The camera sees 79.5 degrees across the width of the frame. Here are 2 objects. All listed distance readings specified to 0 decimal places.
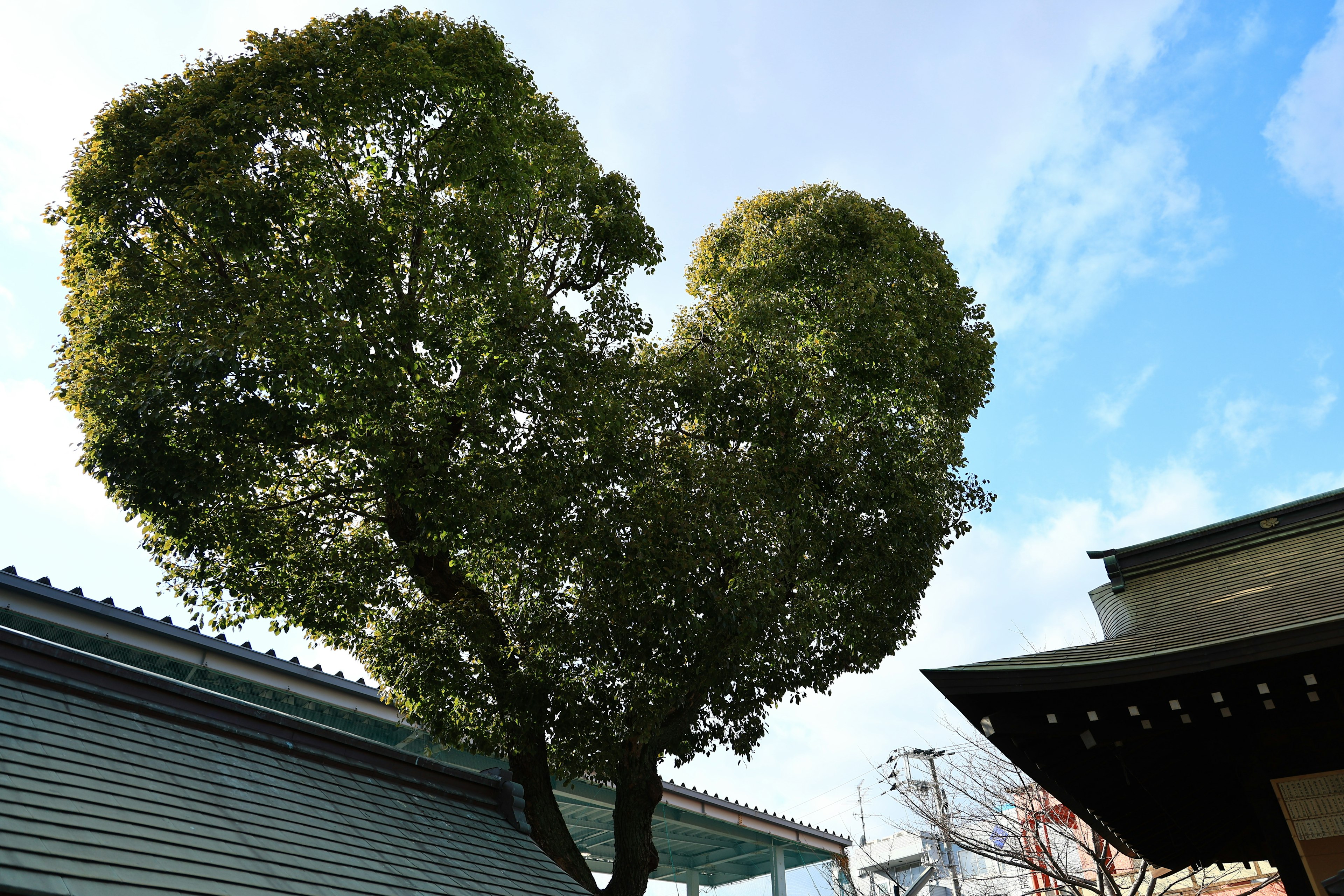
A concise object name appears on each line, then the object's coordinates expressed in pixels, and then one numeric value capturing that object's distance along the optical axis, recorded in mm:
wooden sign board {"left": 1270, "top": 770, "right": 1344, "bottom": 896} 5281
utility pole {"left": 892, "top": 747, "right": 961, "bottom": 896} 18672
